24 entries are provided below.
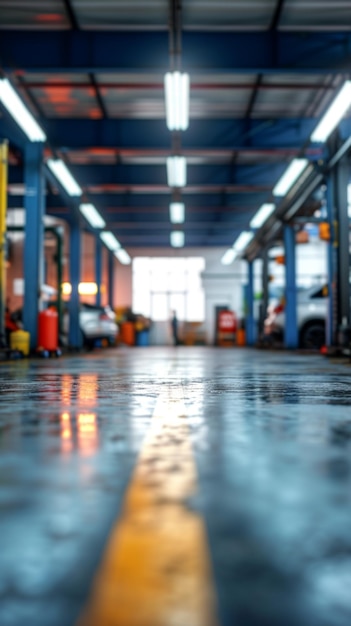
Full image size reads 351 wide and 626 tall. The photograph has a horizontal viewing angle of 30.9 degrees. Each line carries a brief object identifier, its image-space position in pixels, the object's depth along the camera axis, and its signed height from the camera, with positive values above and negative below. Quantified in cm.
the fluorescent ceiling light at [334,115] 920 +364
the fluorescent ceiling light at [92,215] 1842 +394
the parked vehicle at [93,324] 1811 +52
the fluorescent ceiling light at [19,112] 931 +379
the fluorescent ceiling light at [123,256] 2873 +407
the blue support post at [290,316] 1603 +66
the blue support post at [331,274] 1120 +122
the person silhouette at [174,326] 3102 +78
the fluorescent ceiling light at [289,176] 1350 +385
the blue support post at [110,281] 2883 +279
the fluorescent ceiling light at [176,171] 1422 +408
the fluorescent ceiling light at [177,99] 922 +381
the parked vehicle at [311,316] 1591 +66
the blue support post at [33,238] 1210 +200
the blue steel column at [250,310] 2473 +125
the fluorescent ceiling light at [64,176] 1373 +390
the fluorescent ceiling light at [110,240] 2348 +402
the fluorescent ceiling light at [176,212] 1919 +421
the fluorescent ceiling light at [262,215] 1830 +391
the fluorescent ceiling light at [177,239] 2509 +438
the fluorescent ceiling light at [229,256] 2823 +399
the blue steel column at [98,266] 2266 +283
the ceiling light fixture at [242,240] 2334 +397
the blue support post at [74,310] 1727 +88
